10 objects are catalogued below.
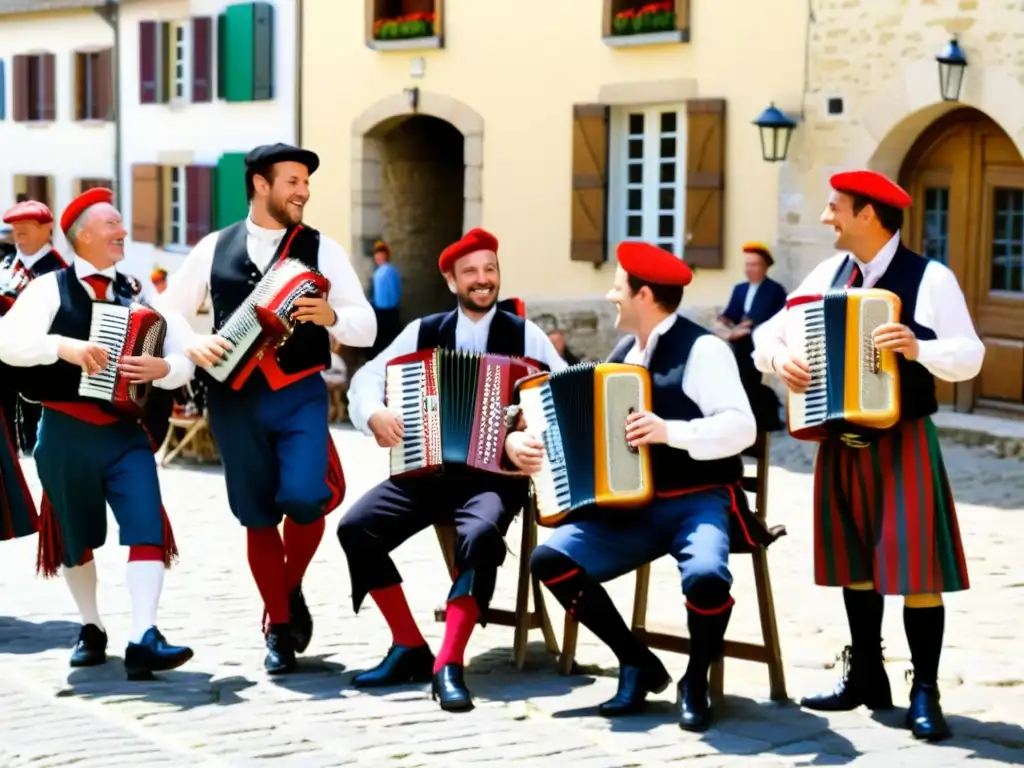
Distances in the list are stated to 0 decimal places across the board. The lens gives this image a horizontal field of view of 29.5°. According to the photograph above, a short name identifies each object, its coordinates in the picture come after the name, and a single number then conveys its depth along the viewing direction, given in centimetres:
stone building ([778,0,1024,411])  1390
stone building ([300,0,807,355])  1653
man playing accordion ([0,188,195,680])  634
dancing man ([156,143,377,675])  645
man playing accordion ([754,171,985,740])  564
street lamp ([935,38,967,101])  1388
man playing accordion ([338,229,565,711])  618
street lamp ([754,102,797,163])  1566
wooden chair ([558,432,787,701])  600
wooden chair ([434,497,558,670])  661
